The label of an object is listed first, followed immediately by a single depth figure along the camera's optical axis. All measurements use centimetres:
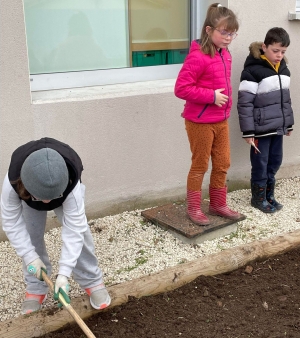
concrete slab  396
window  419
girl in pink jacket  365
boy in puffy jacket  426
